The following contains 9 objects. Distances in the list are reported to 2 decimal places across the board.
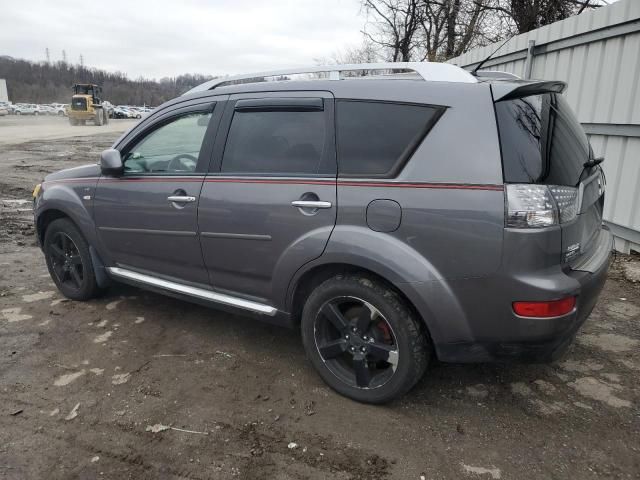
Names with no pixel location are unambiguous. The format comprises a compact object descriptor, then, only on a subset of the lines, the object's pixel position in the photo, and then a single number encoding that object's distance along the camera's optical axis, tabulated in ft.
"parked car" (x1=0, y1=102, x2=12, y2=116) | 204.85
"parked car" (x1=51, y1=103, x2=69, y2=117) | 234.01
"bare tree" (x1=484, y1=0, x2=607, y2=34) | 48.70
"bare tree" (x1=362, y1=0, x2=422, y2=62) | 85.75
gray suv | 7.55
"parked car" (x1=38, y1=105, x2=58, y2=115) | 236.84
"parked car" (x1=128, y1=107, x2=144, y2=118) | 231.09
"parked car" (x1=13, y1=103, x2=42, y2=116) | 226.17
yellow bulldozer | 137.18
